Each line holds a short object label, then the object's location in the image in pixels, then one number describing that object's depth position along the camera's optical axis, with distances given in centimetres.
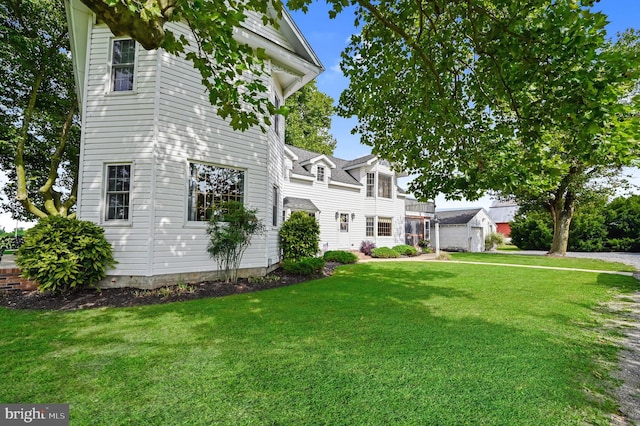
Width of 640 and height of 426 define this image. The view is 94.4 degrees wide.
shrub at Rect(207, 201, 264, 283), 829
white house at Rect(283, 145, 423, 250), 1764
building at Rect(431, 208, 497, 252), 2700
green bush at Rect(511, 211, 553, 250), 2762
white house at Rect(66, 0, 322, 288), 752
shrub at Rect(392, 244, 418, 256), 2017
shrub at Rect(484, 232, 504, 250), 2868
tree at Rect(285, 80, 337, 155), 3061
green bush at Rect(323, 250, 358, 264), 1535
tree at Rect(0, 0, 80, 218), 1205
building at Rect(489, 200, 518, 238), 4294
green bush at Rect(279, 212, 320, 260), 1133
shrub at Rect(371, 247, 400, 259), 1892
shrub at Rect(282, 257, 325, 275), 1000
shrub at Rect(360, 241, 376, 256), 1978
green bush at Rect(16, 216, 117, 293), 623
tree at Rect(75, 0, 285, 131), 295
